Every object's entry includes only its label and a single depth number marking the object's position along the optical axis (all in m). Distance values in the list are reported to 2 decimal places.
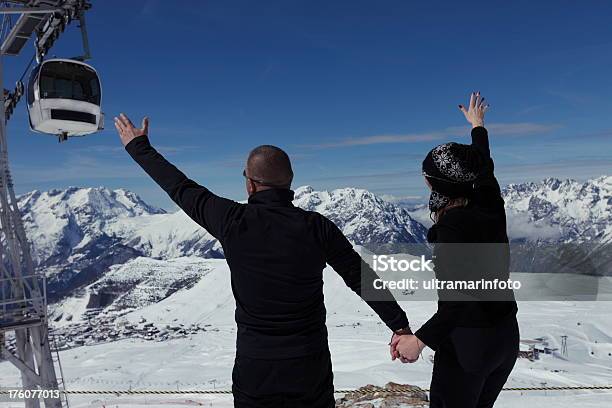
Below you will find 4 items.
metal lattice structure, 9.90
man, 2.68
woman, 2.75
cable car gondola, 10.61
